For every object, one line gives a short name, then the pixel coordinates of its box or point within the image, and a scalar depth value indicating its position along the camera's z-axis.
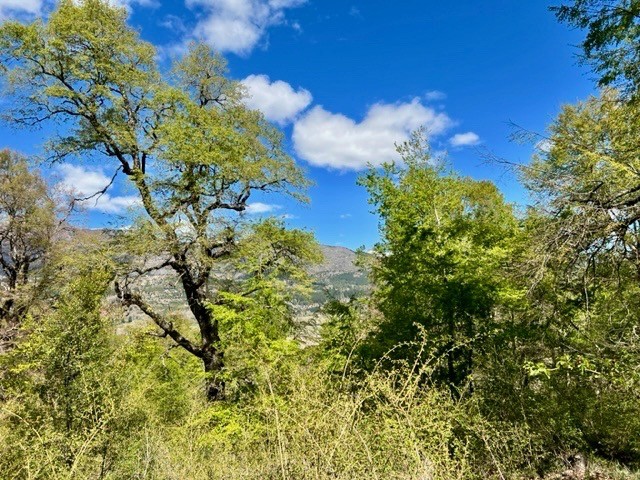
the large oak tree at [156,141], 10.76
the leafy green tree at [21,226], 15.90
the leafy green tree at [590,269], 4.73
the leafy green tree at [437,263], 9.02
